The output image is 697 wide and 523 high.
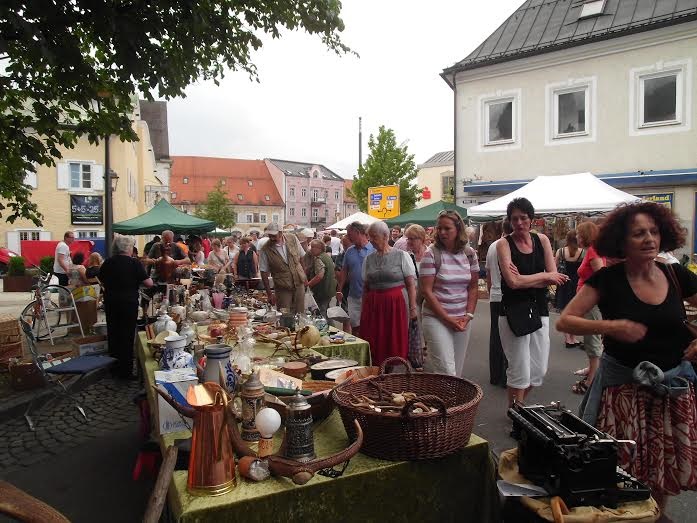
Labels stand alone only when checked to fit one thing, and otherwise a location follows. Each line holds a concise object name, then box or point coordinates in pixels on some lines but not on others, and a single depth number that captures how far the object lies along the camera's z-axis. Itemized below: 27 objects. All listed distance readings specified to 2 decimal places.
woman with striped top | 3.89
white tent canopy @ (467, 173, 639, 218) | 8.97
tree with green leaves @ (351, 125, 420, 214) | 31.05
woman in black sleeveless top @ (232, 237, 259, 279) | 10.82
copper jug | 1.71
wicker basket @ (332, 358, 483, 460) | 1.89
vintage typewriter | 1.74
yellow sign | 17.45
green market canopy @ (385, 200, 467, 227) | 14.23
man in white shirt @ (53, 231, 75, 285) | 10.49
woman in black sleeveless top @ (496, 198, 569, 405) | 3.58
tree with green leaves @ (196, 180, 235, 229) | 45.81
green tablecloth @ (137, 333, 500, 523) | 1.69
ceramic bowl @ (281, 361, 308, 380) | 2.86
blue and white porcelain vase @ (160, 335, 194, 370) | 2.88
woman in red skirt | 4.56
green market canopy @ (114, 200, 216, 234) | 12.80
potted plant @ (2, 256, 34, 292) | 15.66
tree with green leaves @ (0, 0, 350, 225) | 3.48
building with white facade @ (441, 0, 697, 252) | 14.07
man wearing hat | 6.45
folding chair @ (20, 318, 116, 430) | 4.55
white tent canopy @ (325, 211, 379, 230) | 14.71
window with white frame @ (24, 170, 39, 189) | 23.54
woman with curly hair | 2.23
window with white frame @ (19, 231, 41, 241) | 24.38
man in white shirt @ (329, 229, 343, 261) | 15.66
